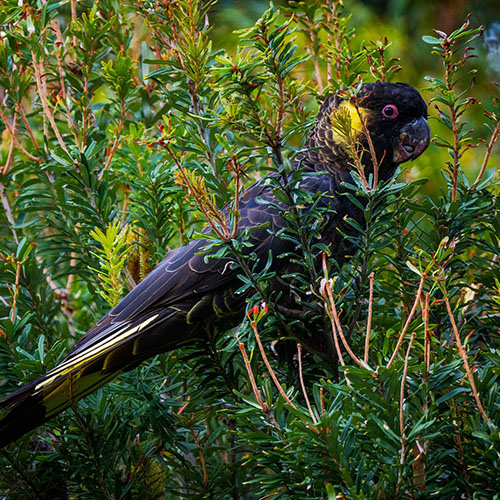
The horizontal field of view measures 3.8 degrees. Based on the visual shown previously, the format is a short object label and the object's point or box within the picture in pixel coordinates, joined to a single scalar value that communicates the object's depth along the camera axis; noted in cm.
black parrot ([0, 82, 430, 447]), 751
